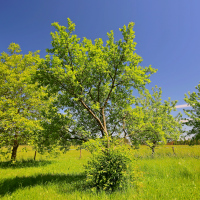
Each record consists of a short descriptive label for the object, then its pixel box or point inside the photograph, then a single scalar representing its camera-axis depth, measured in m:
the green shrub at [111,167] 6.72
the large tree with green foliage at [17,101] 13.85
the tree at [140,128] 8.62
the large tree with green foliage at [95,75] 8.12
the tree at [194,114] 19.62
